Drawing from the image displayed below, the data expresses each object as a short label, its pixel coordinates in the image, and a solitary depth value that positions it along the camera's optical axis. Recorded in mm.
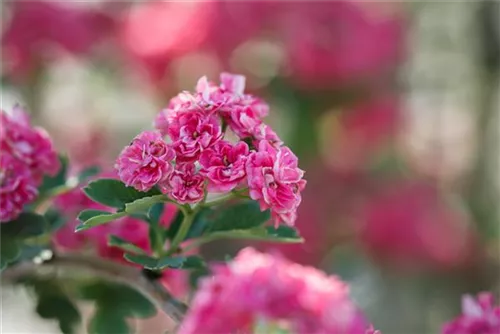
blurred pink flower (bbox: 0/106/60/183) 542
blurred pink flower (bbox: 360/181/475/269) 1839
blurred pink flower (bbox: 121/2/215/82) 1081
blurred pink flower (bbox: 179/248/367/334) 538
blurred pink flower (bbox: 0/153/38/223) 530
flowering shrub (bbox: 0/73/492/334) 494
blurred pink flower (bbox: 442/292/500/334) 536
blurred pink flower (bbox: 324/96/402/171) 1800
